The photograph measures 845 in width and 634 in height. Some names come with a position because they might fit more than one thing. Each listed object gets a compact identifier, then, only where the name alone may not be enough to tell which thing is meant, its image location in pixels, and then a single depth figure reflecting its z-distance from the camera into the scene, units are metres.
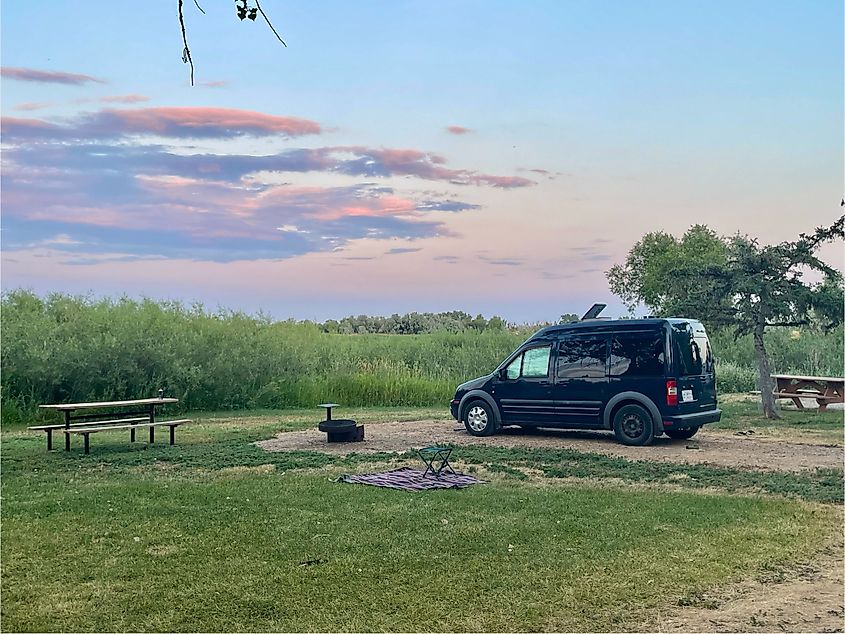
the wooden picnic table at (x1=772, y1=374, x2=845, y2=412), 17.84
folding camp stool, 10.12
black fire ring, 13.59
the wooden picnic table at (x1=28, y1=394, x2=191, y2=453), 12.65
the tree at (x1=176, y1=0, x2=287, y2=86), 3.30
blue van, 13.02
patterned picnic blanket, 9.38
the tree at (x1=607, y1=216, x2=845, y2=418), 16.67
